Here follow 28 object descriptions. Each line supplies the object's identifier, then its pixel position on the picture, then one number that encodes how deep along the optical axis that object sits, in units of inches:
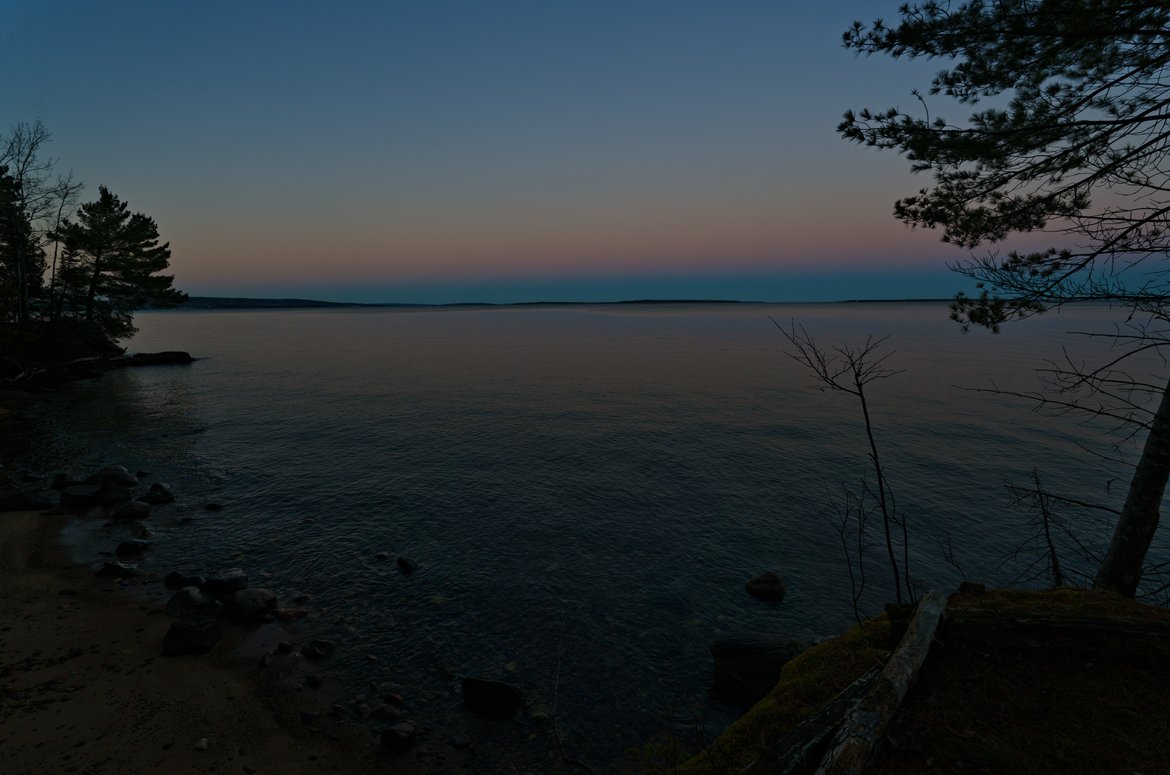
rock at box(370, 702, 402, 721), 355.0
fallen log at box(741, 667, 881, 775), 189.2
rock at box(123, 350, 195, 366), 2294.5
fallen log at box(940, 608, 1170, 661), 249.0
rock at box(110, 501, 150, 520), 673.0
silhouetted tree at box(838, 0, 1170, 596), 306.3
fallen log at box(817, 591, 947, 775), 182.0
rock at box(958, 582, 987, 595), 335.2
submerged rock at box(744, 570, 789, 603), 523.2
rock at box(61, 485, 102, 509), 693.3
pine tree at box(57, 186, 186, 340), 1971.0
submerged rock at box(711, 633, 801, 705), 381.1
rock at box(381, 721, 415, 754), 328.0
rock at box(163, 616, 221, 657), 407.5
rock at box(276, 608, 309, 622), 467.8
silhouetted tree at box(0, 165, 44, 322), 1386.6
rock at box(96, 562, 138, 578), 522.0
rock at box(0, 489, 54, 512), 677.3
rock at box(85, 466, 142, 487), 778.2
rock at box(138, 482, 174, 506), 730.8
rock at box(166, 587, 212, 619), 459.2
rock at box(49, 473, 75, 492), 757.3
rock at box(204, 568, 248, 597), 494.6
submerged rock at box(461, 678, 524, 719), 367.2
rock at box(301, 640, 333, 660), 416.2
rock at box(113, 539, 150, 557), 568.7
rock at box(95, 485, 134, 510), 722.8
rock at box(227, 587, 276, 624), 459.2
